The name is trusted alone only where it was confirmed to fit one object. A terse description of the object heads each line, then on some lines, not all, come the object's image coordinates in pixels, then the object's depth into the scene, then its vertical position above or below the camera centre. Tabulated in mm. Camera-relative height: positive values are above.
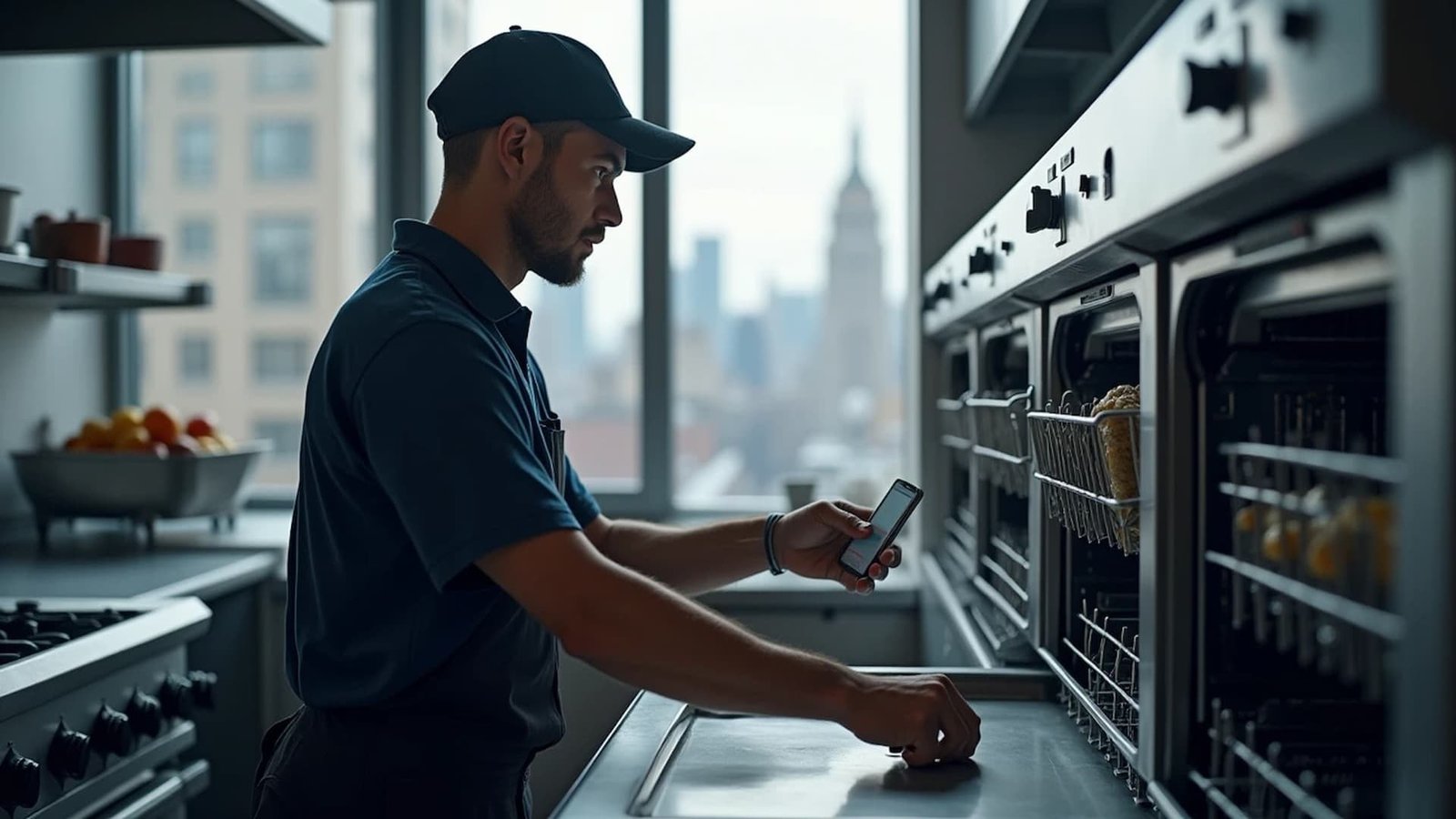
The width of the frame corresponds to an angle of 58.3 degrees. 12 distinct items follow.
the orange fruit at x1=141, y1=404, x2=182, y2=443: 2631 -43
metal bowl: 2525 -156
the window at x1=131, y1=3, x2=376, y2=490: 3184 +445
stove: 1486 -389
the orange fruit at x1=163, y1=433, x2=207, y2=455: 2582 -86
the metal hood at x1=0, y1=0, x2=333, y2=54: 2195 +638
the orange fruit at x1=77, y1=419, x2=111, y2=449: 2613 -64
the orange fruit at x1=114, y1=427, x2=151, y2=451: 2580 -76
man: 1080 -129
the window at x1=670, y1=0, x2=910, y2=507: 3002 +362
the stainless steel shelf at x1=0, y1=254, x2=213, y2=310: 2162 +210
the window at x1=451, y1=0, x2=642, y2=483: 3041 +228
